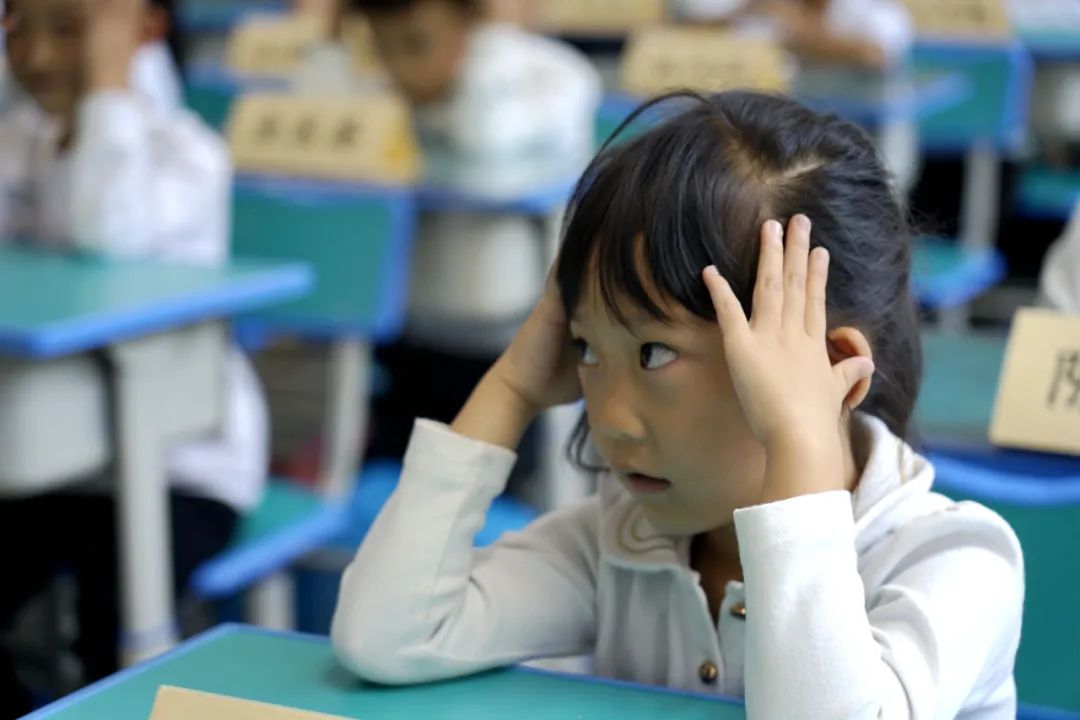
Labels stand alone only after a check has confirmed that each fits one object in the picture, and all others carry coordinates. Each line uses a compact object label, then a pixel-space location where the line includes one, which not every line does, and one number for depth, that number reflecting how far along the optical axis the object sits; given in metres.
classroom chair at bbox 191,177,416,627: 3.44
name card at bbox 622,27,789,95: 5.06
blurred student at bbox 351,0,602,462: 4.47
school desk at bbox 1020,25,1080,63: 7.92
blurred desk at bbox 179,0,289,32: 9.28
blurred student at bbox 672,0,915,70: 6.07
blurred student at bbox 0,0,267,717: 3.21
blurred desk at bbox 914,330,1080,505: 1.91
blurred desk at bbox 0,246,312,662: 2.89
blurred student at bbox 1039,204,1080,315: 2.69
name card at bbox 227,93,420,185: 4.37
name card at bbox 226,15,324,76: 6.90
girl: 1.45
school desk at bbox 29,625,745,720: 1.56
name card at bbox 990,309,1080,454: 2.00
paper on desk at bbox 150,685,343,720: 1.39
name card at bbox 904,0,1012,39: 6.57
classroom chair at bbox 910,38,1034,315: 6.68
